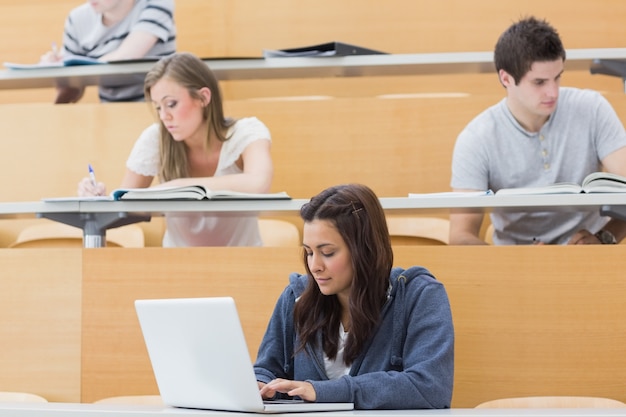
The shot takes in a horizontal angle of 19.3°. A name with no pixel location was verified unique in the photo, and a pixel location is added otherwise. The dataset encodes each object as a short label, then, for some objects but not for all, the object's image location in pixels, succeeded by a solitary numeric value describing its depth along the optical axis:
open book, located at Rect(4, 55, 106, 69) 6.12
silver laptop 3.00
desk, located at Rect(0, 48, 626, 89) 5.96
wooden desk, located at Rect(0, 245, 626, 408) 4.28
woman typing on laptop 3.65
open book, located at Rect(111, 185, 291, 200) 4.47
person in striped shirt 6.81
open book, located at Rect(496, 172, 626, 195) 4.31
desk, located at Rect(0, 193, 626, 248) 4.30
